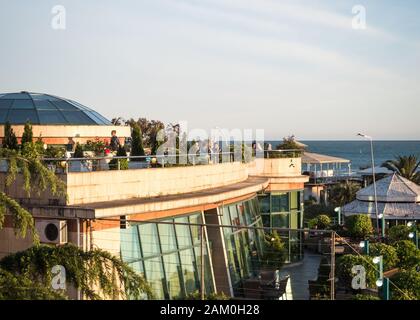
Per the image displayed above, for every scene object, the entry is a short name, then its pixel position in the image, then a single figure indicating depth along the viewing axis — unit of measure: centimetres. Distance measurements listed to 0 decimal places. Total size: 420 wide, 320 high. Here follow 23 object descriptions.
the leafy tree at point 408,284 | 1908
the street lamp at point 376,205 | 3267
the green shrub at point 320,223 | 3527
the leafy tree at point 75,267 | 1140
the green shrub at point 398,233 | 2923
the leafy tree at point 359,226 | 3228
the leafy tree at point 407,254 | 2347
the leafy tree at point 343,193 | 5294
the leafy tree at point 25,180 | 1139
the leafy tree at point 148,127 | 3689
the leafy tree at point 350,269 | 2140
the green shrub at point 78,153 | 1981
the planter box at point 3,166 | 1589
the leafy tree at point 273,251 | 2697
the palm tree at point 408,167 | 5369
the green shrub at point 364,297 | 1678
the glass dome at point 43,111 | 3033
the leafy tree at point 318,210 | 4494
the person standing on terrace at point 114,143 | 2359
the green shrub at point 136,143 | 2209
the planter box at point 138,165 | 1931
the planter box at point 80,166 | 1677
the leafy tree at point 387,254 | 2408
